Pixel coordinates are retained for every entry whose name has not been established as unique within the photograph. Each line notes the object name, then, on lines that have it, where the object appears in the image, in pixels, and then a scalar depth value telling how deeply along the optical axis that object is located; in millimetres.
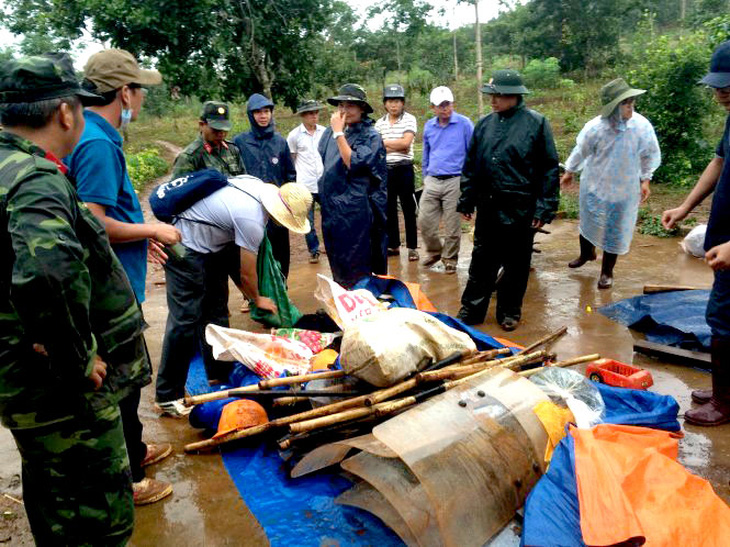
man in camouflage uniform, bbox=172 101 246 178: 4492
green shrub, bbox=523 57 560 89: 24422
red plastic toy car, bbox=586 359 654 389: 3303
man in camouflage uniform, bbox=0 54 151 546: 1598
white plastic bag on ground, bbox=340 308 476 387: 2838
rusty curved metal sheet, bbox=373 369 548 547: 2215
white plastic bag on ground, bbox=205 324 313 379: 3525
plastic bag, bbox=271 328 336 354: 3912
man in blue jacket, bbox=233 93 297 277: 5777
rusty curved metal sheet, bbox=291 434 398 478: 2490
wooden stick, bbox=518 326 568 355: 3668
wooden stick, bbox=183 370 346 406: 3084
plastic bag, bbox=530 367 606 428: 2701
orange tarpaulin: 1995
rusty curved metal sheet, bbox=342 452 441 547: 2205
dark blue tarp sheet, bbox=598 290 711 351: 4105
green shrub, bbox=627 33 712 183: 9219
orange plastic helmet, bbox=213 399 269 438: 3021
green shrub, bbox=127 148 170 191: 15836
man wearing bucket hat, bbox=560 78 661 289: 5285
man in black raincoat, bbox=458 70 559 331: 4391
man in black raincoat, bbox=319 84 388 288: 5016
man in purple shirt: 6156
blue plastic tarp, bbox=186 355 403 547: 2451
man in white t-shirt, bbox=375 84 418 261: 6547
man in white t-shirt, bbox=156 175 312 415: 3369
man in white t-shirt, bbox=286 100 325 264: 7051
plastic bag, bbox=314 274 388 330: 3941
